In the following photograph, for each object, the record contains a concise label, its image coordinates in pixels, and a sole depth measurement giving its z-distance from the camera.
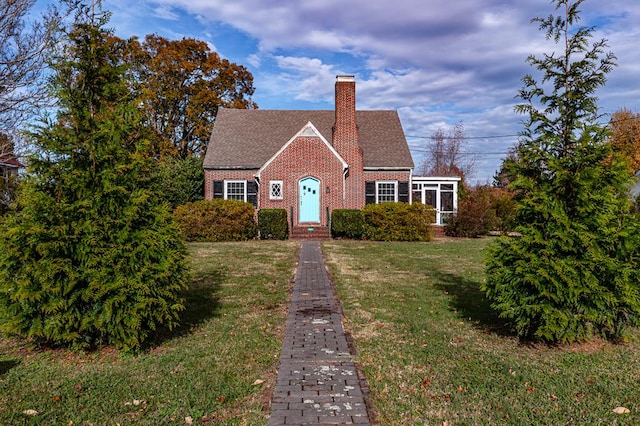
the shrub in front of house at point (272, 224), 21.00
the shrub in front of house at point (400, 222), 20.67
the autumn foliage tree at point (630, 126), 41.31
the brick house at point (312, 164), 23.48
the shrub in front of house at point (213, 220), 20.02
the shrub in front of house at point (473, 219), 23.12
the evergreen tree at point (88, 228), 5.11
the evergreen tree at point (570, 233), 5.39
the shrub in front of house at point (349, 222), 21.00
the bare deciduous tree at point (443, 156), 51.22
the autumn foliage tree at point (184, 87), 36.75
